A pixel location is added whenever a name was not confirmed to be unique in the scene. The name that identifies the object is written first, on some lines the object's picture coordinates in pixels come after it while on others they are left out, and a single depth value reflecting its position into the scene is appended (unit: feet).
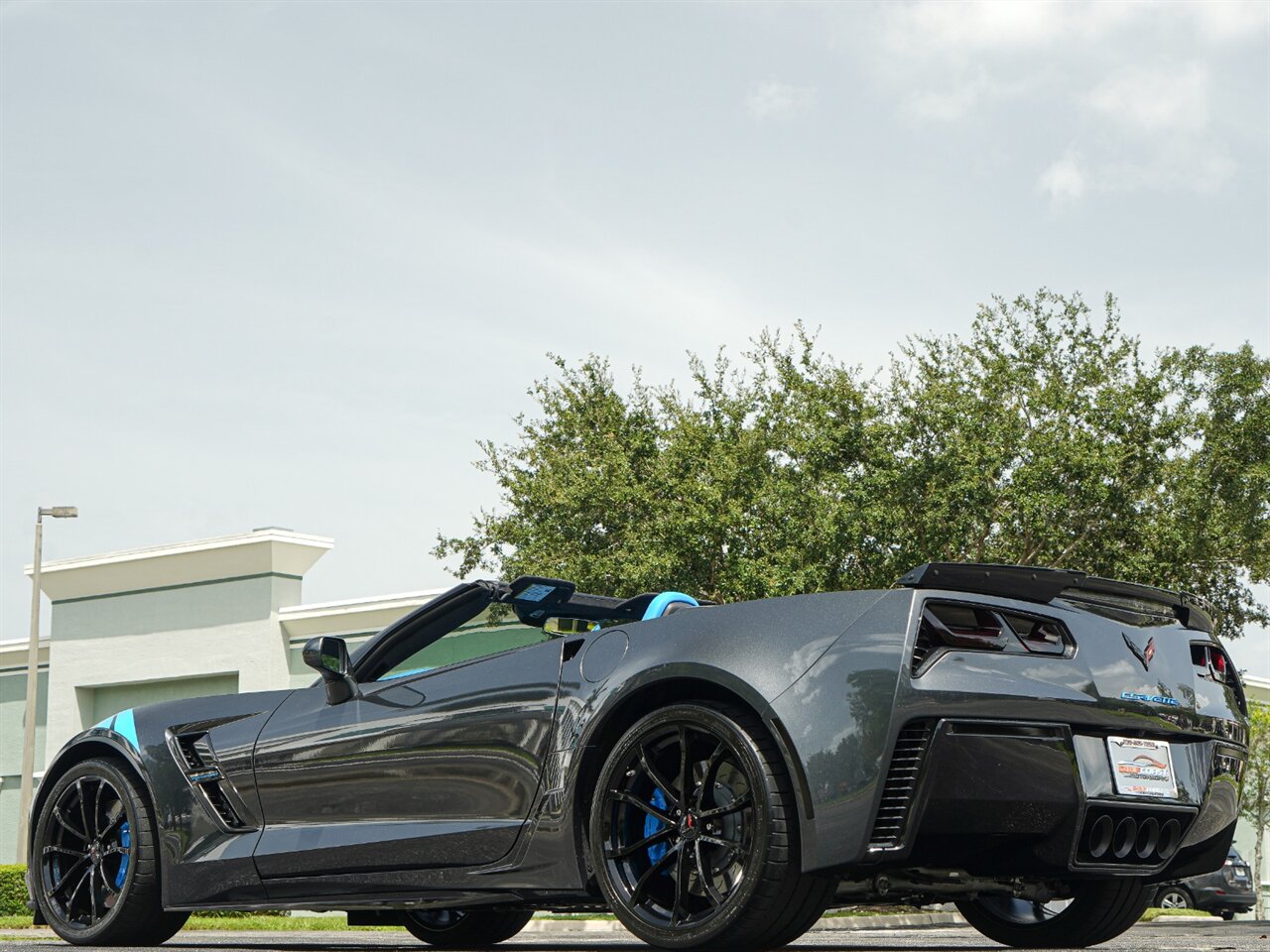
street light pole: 96.43
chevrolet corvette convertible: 14.23
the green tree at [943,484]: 75.15
